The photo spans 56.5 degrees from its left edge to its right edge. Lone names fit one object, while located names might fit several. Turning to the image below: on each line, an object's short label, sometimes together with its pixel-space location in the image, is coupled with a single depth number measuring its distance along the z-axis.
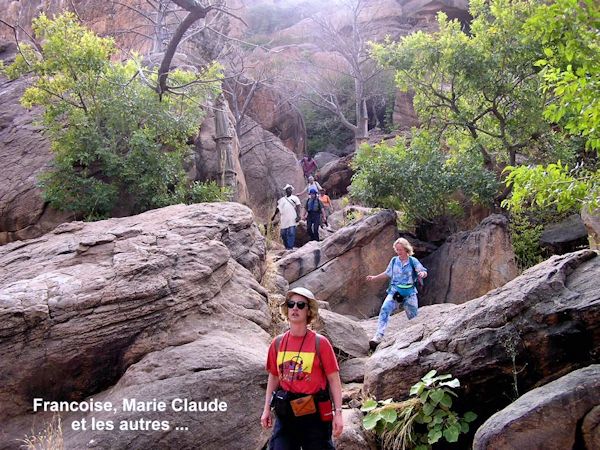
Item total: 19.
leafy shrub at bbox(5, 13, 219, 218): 10.45
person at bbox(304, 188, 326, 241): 13.78
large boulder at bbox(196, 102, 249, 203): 13.78
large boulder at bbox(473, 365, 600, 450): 4.39
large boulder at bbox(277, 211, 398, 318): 11.61
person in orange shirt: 17.00
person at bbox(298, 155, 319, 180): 23.88
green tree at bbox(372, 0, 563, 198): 11.96
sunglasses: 4.06
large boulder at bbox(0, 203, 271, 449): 5.40
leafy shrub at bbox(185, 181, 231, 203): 11.35
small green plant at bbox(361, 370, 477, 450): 5.19
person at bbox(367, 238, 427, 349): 8.34
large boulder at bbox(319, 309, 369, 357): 7.51
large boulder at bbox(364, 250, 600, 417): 5.12
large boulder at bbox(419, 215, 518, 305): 11.01
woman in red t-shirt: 3.95
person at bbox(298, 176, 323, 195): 13.79
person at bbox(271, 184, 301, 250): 13.23
